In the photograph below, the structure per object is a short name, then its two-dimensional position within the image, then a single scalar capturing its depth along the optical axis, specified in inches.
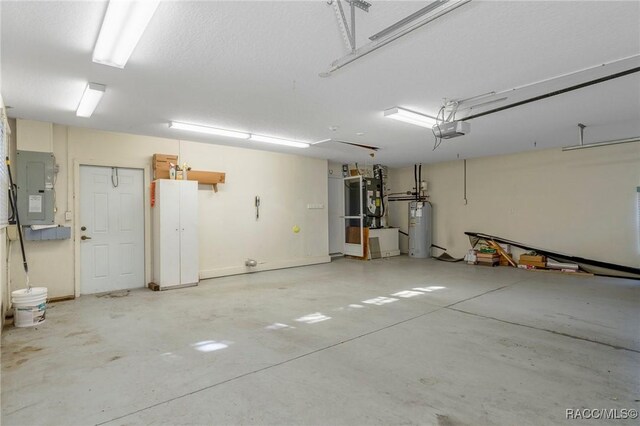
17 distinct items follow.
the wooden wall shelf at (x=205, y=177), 225.8
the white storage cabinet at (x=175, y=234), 213.0
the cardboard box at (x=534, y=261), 277.0
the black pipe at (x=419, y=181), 370.9
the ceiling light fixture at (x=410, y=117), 168.7
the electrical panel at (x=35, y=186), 178.4
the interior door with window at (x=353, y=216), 343.9
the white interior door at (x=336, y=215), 359.3
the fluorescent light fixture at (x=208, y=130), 196.4
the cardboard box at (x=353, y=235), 346.3
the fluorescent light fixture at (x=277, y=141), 229.5
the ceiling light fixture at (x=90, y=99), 135.5
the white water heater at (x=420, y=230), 352.2
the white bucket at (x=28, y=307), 146.3
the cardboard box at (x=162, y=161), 222.1
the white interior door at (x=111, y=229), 204.2
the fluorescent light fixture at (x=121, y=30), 82.9
